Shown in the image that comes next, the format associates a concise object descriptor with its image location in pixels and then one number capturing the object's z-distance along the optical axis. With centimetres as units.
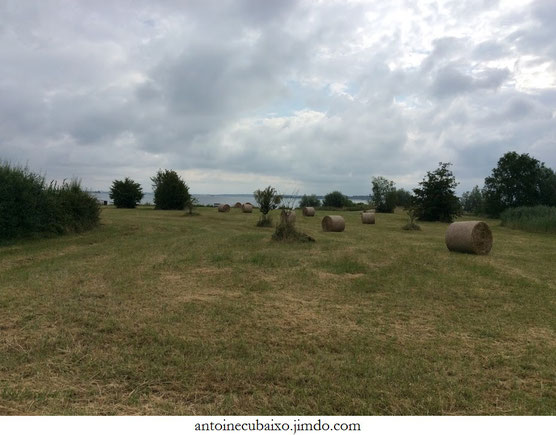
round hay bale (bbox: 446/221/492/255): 1235
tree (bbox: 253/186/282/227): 2076
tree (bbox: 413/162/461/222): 3528
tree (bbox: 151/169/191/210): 4375
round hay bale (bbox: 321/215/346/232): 2025
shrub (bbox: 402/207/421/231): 2317
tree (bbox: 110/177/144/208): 4716
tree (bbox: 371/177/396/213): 5312
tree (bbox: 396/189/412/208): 5670
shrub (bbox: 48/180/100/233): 1762
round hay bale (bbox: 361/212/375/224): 2755
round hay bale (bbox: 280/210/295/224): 1535
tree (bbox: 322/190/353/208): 6359
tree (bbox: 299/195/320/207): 6462
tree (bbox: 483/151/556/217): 3909
